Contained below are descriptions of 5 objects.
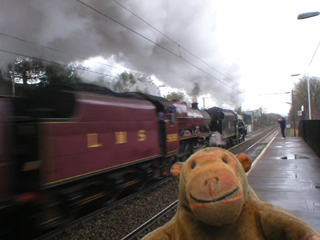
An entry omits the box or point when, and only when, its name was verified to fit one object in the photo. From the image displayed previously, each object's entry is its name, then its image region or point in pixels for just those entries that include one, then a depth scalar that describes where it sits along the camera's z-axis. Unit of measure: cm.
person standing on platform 1922
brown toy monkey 135
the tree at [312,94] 3591
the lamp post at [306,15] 1013
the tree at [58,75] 1386
